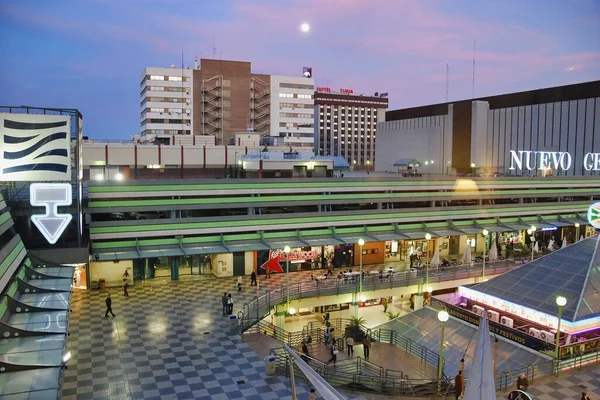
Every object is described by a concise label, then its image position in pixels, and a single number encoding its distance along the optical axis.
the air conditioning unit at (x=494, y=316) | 31.42
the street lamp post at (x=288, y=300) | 31.28
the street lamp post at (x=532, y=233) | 47.76
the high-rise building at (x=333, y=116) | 196.00
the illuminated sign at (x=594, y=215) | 38.14
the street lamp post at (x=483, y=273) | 41.20
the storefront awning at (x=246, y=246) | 39.88
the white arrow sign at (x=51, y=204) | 31.95
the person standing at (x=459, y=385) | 21.02
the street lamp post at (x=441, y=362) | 21.34
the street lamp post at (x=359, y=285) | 36.95
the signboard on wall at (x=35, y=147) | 31.11
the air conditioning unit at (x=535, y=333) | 28.14
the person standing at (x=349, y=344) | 28.00
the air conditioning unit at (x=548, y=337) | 27.52
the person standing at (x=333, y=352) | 26.45
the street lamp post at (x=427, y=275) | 38.59
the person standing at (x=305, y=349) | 26.15
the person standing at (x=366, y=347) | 28.81
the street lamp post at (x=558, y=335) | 24.28
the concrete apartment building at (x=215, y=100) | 105.19
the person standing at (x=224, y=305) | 30.97
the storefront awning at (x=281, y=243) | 41.34
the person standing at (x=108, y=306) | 29.71
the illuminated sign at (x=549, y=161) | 62.34
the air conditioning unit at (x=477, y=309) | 32.06
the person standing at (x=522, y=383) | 21.23
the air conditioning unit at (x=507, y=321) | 30.19
